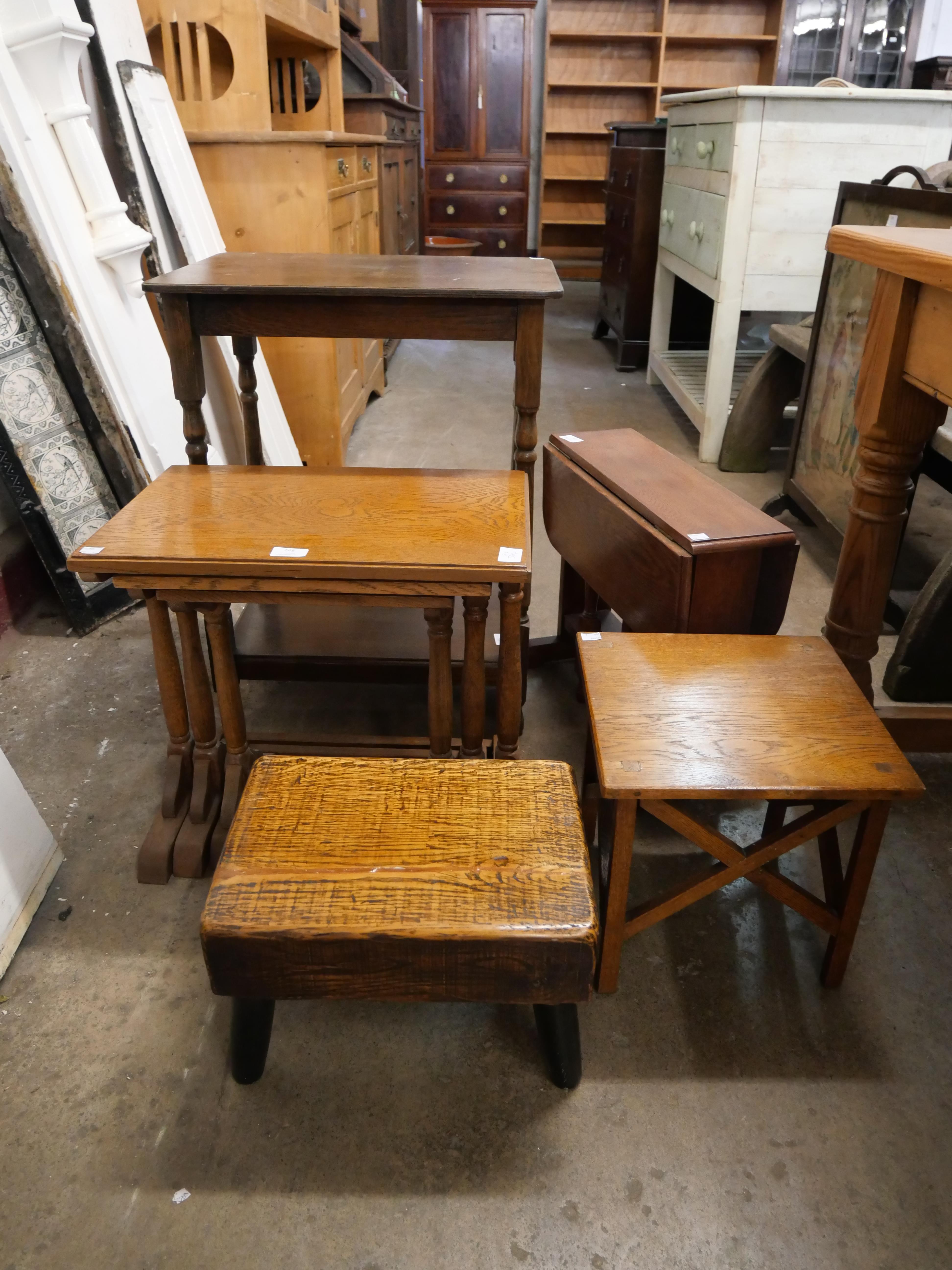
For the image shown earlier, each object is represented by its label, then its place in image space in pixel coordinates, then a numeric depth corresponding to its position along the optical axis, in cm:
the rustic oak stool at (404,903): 100
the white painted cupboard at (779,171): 294
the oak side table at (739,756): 115
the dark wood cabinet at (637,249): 444
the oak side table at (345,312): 159
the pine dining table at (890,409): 124
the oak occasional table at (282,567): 130
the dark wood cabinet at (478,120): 670
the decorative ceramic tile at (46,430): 209
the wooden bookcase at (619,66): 661
